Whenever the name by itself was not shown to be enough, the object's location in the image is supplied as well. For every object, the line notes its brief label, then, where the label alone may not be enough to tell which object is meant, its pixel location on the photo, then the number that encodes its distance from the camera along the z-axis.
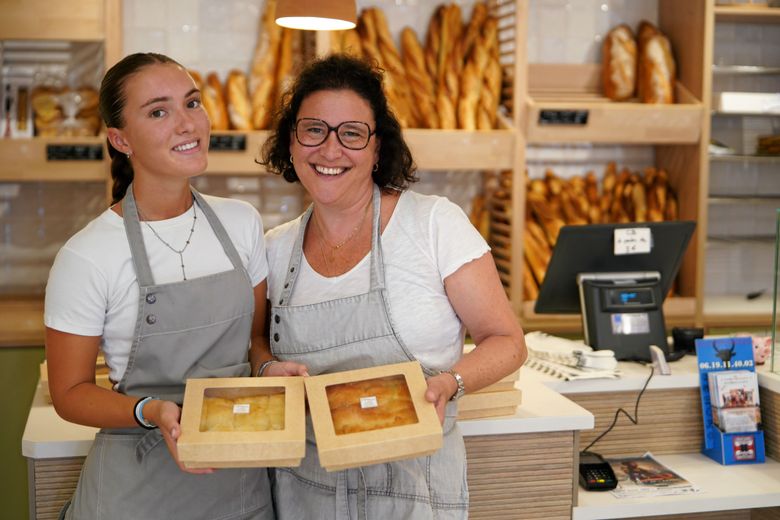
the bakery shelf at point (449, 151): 3.36
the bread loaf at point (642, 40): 3.88
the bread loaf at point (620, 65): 3.86
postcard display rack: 2.32
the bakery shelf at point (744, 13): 3.74
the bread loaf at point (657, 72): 3.79
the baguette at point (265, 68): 3.48
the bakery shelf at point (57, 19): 3.23
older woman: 1.68
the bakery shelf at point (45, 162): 3.26
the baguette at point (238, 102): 3.45
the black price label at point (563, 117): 3.54
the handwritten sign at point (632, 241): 2.51
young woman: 1.52
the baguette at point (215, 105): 3.45
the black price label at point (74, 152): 3.28
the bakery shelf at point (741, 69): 3.79
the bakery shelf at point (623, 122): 3.55
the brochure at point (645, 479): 2.15
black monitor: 2.52
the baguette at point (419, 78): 3.58
